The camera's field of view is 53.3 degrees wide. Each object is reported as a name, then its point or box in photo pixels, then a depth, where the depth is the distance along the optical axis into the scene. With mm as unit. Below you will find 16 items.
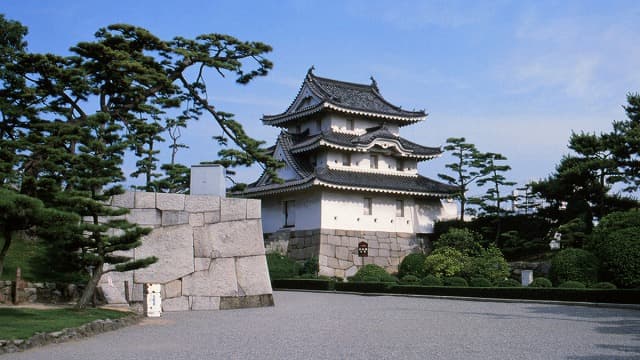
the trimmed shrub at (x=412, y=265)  31359
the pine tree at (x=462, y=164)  35156
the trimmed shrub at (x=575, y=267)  21266
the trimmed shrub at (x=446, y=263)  28578
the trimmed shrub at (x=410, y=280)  26489
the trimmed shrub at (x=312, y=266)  32219
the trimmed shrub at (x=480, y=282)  24312
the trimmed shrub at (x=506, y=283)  24188
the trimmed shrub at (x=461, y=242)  32188
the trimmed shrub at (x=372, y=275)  28141
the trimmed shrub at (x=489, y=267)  26625
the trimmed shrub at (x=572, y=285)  19672
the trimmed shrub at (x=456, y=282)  24312
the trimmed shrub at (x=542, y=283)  21328
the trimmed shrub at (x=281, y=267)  31609
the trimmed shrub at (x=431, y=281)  25312
